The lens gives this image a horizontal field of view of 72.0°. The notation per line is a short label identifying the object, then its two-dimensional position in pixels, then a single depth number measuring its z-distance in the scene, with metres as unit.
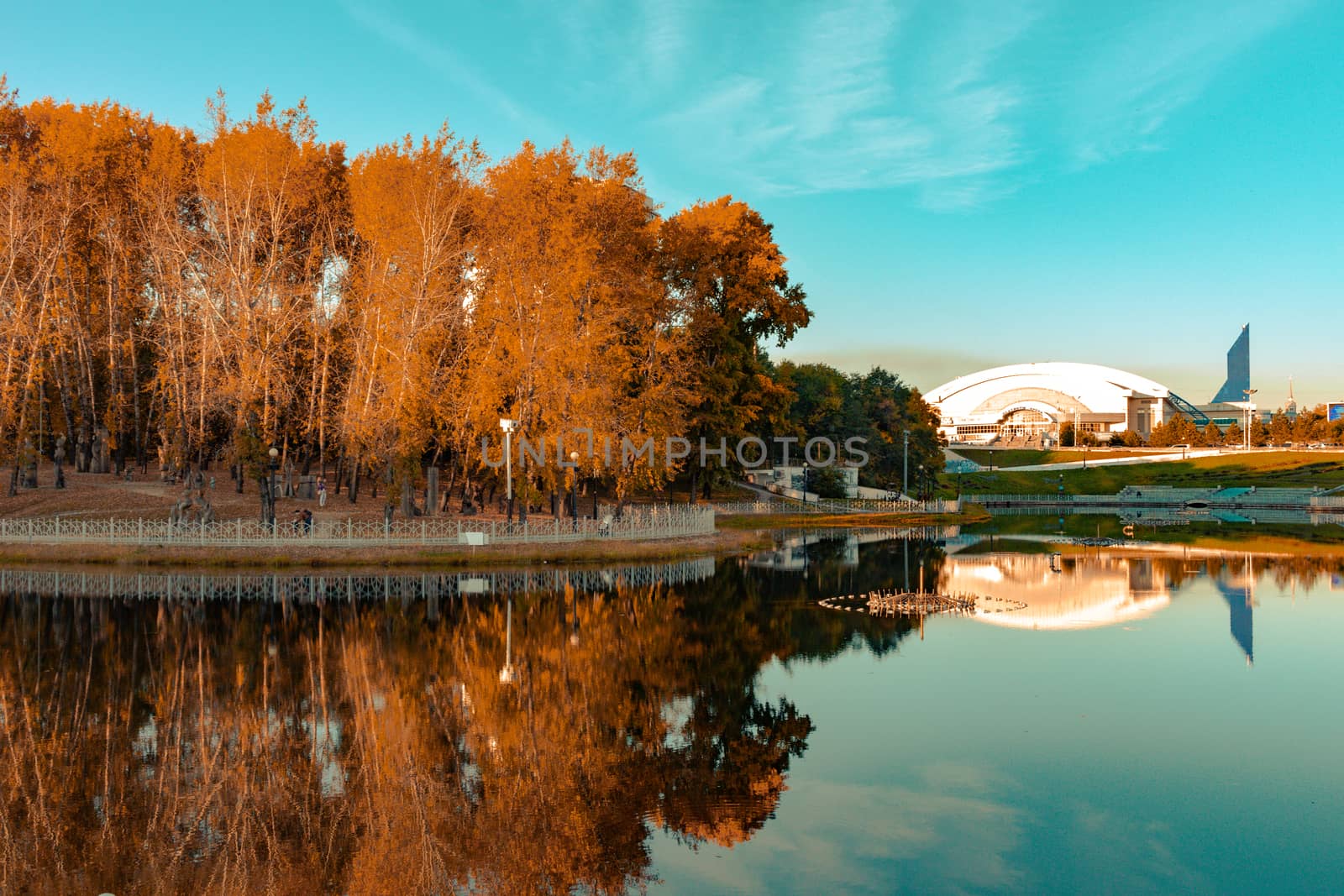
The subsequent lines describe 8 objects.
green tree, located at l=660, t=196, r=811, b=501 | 48.94
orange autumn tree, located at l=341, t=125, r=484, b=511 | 37.38
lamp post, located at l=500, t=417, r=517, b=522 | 34.97
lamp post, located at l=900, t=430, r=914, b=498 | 77.91
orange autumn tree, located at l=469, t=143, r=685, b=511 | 37.81
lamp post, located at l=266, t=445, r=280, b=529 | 35.91
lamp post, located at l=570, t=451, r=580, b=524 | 37.72
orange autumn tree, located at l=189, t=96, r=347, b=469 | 35.38
